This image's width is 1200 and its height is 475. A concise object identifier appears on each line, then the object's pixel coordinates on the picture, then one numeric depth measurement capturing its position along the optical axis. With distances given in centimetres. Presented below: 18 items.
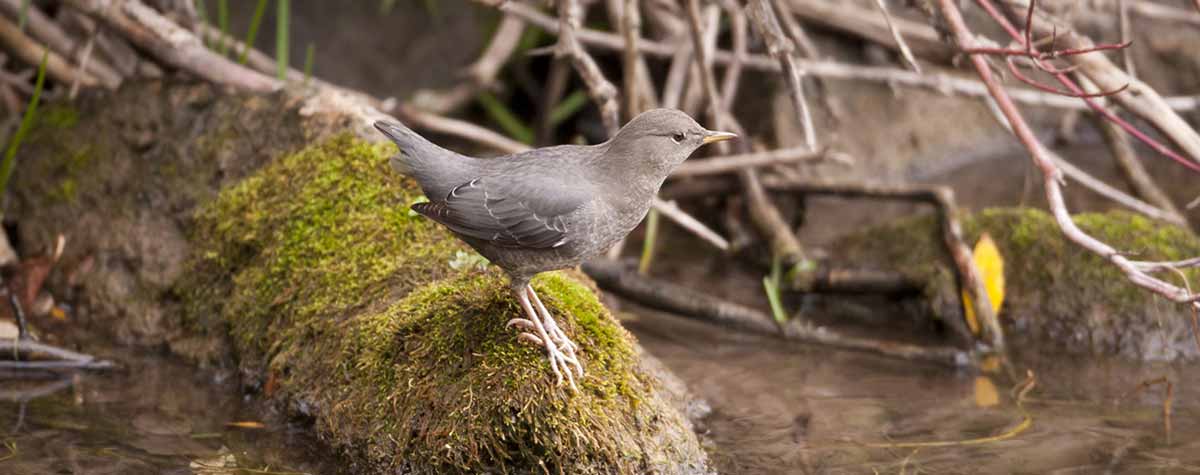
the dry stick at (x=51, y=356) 910
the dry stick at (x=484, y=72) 1430
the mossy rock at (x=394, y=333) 678
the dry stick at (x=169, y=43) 1073
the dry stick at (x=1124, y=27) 1057
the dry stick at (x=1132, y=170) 1274
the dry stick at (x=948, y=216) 1034
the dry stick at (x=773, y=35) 891
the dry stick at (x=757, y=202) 1122
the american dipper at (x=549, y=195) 680
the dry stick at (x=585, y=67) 984
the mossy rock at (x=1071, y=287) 1027
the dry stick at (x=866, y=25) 1320
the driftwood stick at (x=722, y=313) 1006
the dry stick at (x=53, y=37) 1227
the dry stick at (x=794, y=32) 1155
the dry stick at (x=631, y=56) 1141
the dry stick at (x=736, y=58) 1316
